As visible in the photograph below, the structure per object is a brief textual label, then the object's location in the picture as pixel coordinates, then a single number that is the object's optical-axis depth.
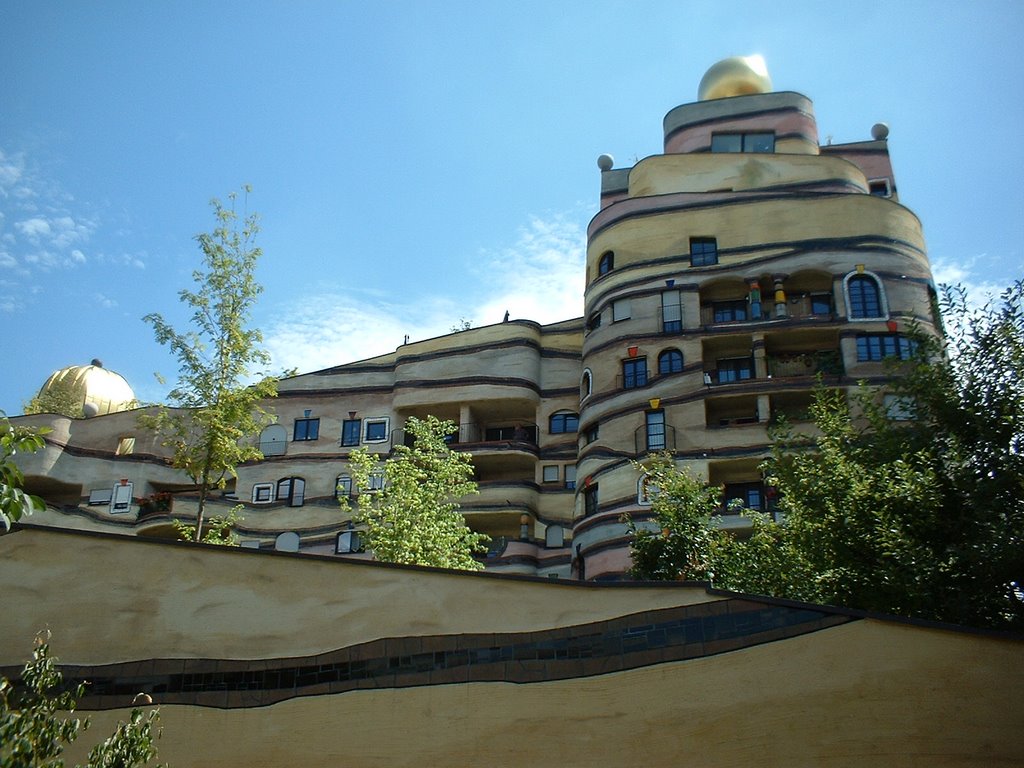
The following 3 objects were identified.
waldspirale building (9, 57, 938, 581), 28.47
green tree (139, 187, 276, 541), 21.69
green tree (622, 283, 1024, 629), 13.20
